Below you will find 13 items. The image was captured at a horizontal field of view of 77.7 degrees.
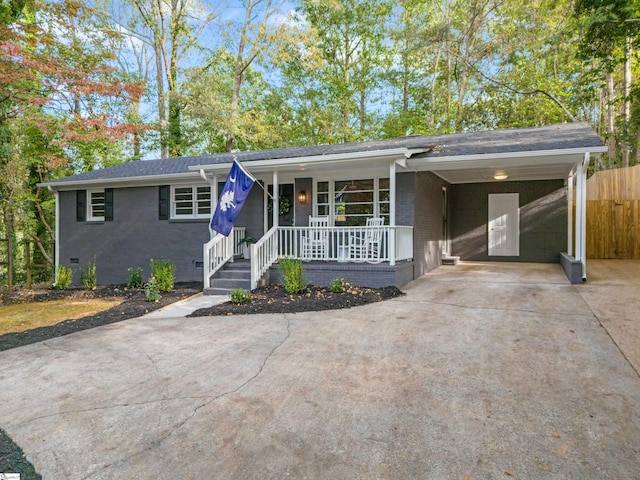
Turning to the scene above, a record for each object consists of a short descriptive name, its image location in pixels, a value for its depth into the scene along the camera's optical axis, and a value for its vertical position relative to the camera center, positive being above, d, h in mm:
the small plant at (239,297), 7180 -992
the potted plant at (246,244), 10289 -43
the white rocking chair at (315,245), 8836 -67
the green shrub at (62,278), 11195 -988
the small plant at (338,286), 7695 -863
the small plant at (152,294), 7887 -1021
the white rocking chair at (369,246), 8164 -93
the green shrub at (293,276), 7852 -677
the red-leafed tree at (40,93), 7078 +3181
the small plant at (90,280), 10523 -986
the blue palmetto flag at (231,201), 8039 +839
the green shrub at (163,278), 8938 -799
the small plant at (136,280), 10234 -965
